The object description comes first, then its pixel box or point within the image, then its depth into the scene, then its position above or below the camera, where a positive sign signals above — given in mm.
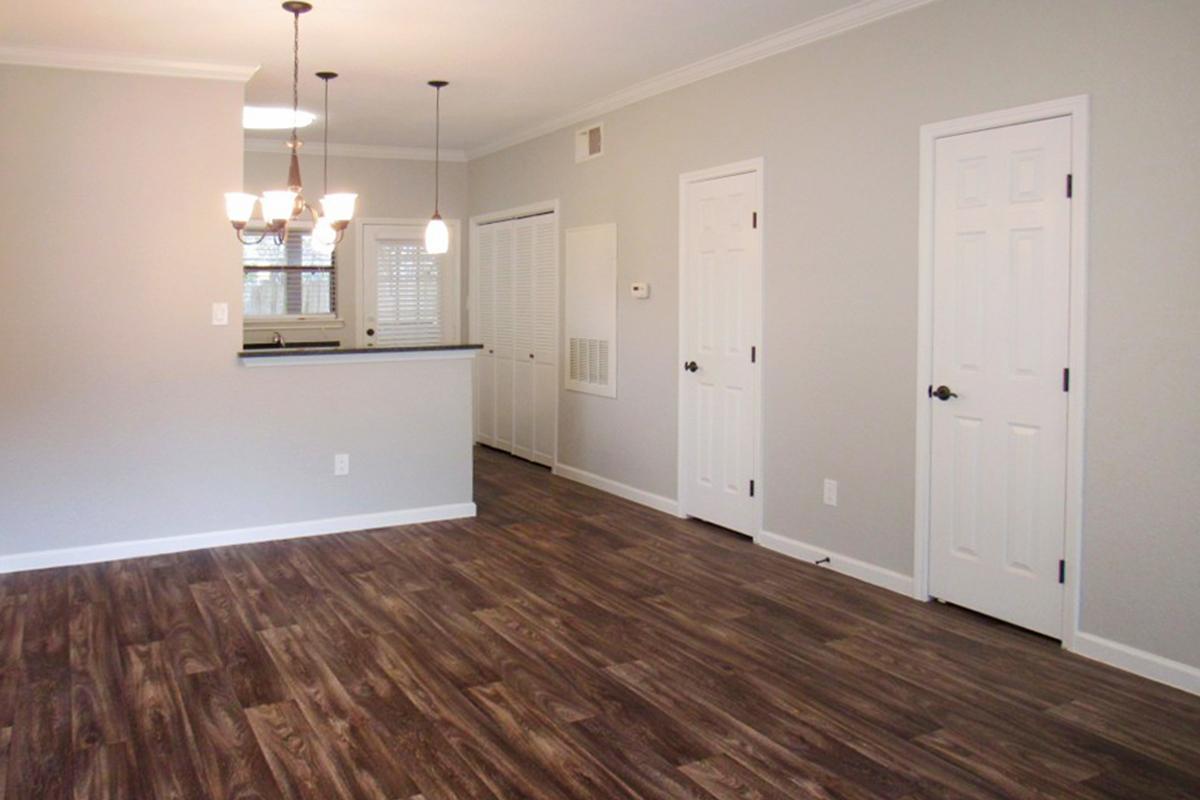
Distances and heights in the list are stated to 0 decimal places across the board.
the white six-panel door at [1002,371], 3586 -64
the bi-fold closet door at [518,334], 7289 +148
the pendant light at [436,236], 5469 +663
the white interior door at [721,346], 5094 +39
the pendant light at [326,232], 4259 +566
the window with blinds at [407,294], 8305 +502
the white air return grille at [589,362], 6527 -64
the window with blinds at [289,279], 7820 +596
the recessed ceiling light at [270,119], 6617 +1652
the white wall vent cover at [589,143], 6418 +1417
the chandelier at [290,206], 4098 +626
